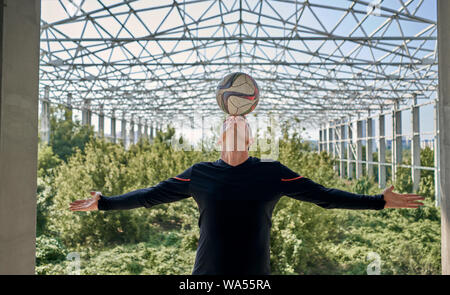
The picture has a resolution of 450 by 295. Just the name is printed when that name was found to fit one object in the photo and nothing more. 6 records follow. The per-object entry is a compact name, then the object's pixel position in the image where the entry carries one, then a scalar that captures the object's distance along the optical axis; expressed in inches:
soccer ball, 67.7
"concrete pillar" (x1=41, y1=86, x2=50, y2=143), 638.5
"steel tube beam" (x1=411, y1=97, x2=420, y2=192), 593.6
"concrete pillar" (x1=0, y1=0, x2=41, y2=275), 63.2
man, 63.8
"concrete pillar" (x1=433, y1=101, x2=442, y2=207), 500.0
